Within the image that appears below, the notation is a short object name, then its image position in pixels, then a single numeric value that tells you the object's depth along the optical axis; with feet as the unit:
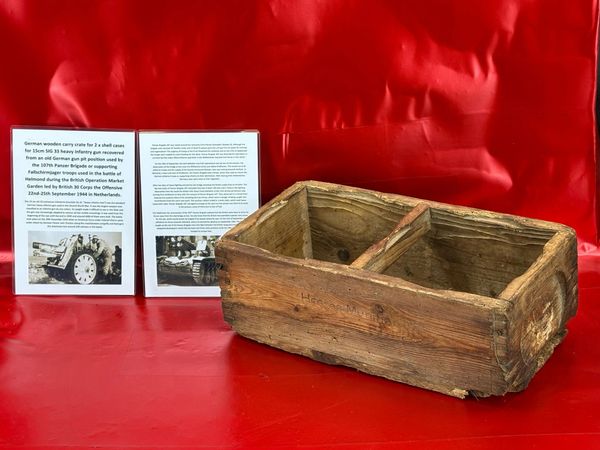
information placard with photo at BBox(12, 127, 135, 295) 8.93
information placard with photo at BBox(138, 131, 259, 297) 8.84
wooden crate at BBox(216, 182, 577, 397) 7.41
